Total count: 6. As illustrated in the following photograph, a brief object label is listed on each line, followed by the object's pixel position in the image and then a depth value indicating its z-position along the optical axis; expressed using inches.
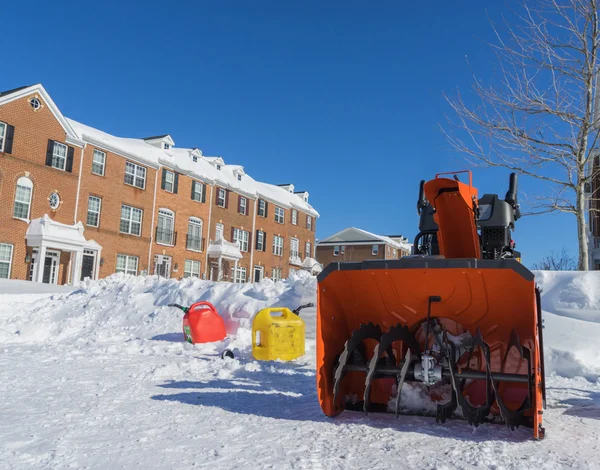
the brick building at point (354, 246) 2442.2
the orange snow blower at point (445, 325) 170.1
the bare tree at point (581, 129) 490.9
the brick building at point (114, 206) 989.2
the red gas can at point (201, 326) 402.6
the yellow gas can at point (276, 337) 346.5
